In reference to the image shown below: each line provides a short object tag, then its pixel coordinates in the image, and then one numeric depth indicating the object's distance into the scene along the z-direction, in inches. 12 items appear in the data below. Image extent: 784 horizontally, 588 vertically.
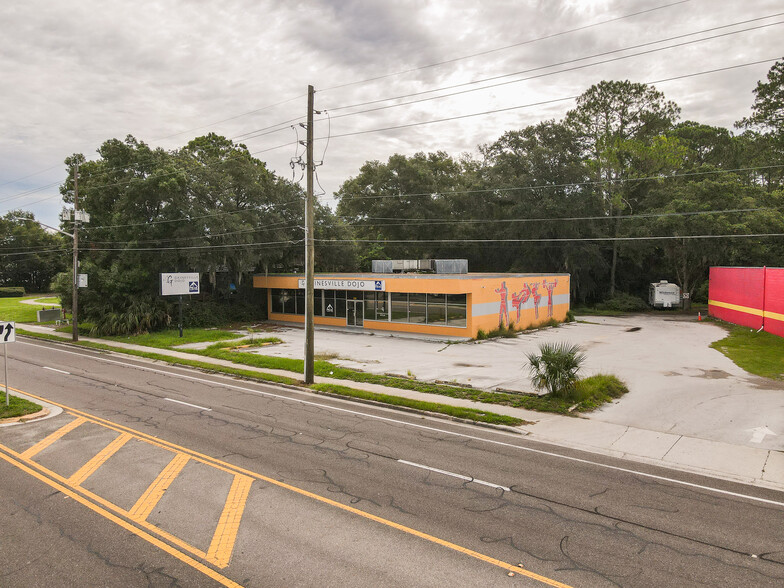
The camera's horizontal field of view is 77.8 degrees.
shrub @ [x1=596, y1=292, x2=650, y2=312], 2118.6
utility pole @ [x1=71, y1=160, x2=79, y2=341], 1236.5
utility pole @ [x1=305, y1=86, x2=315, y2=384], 730.8
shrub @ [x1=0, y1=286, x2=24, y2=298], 2854.3
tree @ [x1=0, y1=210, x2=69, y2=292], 2974.9
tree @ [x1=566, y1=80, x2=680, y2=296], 2151.8
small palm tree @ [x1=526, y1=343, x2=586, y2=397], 607.5
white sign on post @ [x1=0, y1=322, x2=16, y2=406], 553.6
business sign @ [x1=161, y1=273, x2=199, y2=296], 1304.1
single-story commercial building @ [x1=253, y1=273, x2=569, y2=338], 1234.0
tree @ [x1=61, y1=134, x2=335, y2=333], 1362.0
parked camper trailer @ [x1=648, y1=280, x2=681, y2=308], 2066.9
